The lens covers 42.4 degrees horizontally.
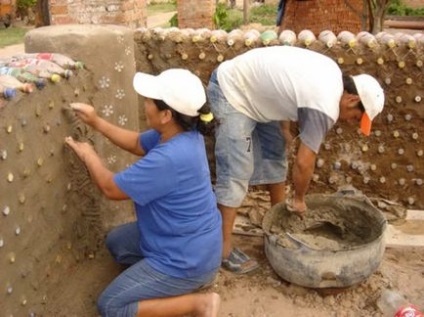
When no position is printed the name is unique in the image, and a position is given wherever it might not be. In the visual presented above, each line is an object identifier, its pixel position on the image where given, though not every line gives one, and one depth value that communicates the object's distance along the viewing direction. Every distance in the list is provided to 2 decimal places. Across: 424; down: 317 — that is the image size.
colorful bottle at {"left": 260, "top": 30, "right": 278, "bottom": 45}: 4.17
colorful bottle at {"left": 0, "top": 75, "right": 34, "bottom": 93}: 2.51
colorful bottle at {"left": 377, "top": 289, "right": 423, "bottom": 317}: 3.23
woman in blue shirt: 2.65
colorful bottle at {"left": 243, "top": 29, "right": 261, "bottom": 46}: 4.16
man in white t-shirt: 3.00
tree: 5.65
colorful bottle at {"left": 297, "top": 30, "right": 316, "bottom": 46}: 4.15
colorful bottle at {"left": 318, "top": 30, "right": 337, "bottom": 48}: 4.10
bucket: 3.15
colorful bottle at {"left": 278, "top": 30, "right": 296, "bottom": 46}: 4.14
